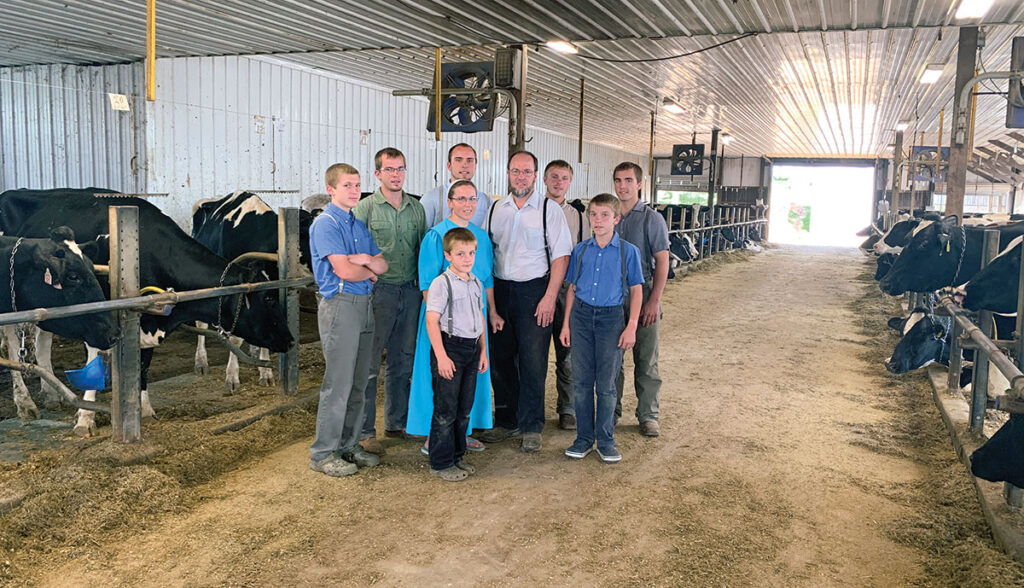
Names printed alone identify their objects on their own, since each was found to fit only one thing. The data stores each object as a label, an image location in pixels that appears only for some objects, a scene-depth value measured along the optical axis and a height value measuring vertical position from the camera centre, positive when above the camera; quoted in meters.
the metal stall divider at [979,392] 4.93 -1.06
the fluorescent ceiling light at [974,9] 6.98 +2.04
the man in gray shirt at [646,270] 5.20 -0.36
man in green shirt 4.77 -0.39
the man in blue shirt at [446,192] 4.86 +0.10
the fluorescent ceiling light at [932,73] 10.15 +2.08
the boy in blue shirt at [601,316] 4.75 -0.63
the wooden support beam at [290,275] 6.10 -0.57
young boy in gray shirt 4.34 -0.79
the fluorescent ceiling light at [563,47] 8.50 +1.88
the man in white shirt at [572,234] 5.07 -0.14
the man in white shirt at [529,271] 4.90 -0.37
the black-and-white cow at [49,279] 4.76 -0.53
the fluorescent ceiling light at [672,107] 15.77 +2.35
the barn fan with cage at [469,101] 8.24 +1.18
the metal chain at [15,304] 4.75 -0.68
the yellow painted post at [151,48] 4.38 +0.88
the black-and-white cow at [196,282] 5.87 -0.63
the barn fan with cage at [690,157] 18.38 +1.46
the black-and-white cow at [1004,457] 3.43 -1.03
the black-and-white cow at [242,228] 7.94 -0.27
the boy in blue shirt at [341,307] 4.32 -0.58
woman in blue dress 4.55 -0.50
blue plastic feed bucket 5.19 -1.22
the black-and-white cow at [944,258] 7.35 -0.30
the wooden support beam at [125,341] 4.68 -0.87
